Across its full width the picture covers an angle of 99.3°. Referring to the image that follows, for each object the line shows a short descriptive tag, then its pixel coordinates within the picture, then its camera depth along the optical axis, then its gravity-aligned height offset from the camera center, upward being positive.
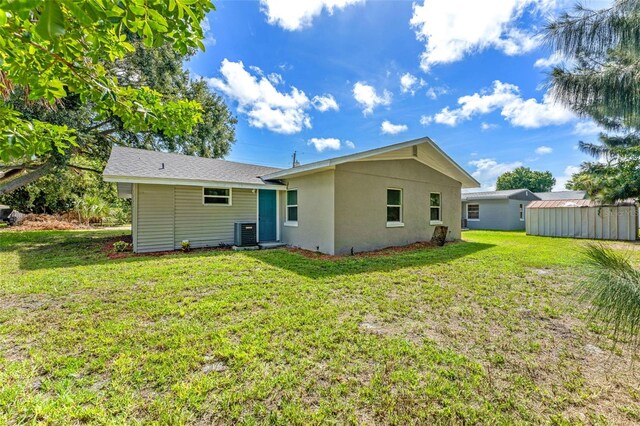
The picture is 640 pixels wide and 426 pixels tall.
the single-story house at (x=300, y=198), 8.70 +0.59
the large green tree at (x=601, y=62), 3.94 +2.47
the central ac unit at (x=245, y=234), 9.69 -0.72
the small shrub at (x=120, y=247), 8.70 -1.07
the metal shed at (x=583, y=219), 12.95 -0.23
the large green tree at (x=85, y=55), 1.39 +1.09
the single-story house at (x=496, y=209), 19.77 +0.43
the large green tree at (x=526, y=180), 51.28 +6.70
